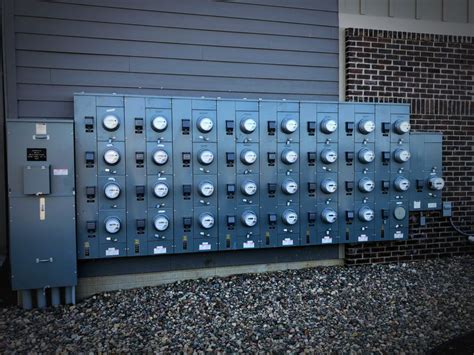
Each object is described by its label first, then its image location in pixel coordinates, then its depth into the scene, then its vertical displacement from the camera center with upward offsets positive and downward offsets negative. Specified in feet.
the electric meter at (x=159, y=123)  16.97 +1.87
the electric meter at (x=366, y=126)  19.30 +1.91
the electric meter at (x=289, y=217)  18.63 -2.19
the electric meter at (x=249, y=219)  18.17 -2.20
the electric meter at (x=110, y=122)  16.51 +1.88
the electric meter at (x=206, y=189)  17.58 -0.85
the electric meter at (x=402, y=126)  19.85 +1.94
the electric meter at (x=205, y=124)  17.46 +1.86
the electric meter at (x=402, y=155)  19.76 +0.57
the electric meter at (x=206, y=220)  17.72 -2.19
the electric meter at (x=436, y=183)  20.44 -0.80
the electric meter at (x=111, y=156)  16.55 +0.53
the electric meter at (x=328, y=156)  18.85 +0.53
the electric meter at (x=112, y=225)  16.76 -2.22
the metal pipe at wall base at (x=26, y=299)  16.20 -5.00
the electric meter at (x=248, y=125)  17.94 +1.86
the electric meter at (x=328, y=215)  19.19 -2.19
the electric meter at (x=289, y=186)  18.58 -0.83
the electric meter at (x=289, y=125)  18.41 +1.89
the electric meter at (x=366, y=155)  19.34 +0.57
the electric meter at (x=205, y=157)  17.46 +0.49
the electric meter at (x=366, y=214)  19.63 -2.20
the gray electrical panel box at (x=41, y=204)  15.70 -1.28
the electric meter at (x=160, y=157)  17.02 +0.49
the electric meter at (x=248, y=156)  17.97 +0.53
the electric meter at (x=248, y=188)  18.07 -0.85
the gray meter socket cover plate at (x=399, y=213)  20.26 -2.22
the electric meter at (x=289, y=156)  18.43 +0.53
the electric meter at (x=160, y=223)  17.28 -2.23
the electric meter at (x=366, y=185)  19.45 -0.82
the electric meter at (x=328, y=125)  18.89 +1.92
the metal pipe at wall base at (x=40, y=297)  16.33 -4.97
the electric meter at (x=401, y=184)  19.94 -0.81
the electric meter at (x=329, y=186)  19.02 -0.84
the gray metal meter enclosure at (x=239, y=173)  16.87 -0.21
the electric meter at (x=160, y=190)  17.15 -0.86
